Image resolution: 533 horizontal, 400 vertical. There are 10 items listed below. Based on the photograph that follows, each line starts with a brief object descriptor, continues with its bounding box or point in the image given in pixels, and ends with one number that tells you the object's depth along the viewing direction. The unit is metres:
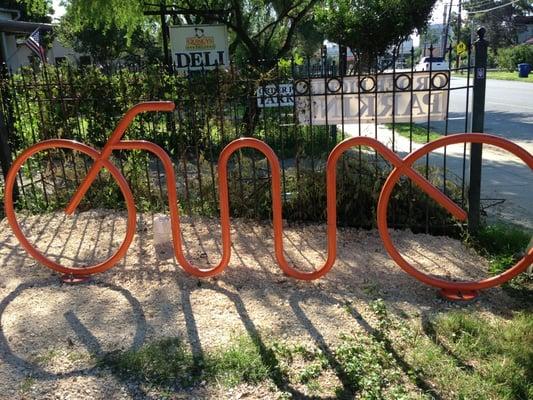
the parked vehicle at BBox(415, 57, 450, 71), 24.05
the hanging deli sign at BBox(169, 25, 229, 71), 10.32
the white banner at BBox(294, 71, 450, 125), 4.78
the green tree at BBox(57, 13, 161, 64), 30.73
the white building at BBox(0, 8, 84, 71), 12.51
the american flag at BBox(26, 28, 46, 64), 14.77
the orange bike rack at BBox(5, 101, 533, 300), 3.52
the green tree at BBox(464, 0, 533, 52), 69.62
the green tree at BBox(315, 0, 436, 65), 15.51
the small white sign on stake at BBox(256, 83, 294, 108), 5.01
